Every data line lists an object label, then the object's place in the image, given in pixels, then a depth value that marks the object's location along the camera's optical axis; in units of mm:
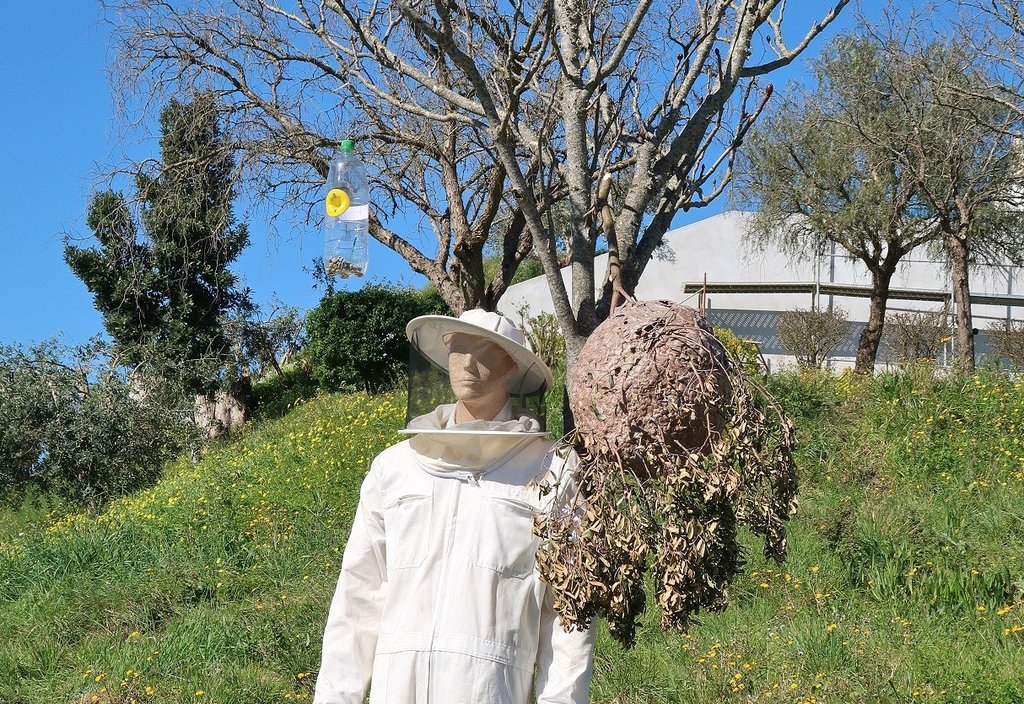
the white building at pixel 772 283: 27188
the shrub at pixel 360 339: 16766
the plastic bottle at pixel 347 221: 8281
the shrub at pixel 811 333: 21297
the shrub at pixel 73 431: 14227
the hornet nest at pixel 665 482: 2775
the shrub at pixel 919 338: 18178
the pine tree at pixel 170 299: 17359
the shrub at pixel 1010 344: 16647
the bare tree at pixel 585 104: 4711
